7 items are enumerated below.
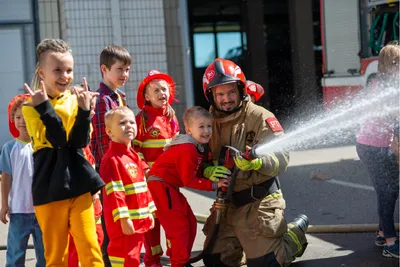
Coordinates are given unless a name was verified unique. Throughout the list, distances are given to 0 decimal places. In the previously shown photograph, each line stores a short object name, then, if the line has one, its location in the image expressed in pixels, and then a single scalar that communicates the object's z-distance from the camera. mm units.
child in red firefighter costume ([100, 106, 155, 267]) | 4352
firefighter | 4809
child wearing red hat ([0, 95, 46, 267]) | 4504
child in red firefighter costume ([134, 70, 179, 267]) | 5039
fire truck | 10047
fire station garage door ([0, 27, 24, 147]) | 11648
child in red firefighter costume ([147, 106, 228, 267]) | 4766
